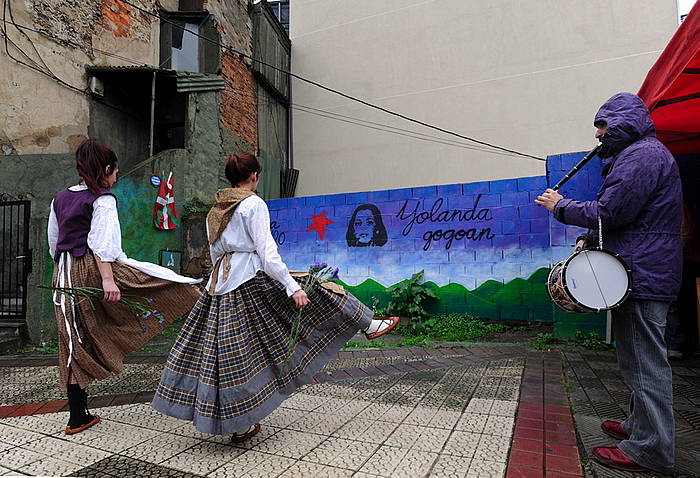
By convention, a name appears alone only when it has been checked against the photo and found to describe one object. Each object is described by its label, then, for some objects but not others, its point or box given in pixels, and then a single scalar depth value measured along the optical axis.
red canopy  2.36
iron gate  5.30
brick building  6.37
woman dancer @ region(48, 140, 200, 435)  2.52
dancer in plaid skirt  2.19
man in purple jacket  1.95
